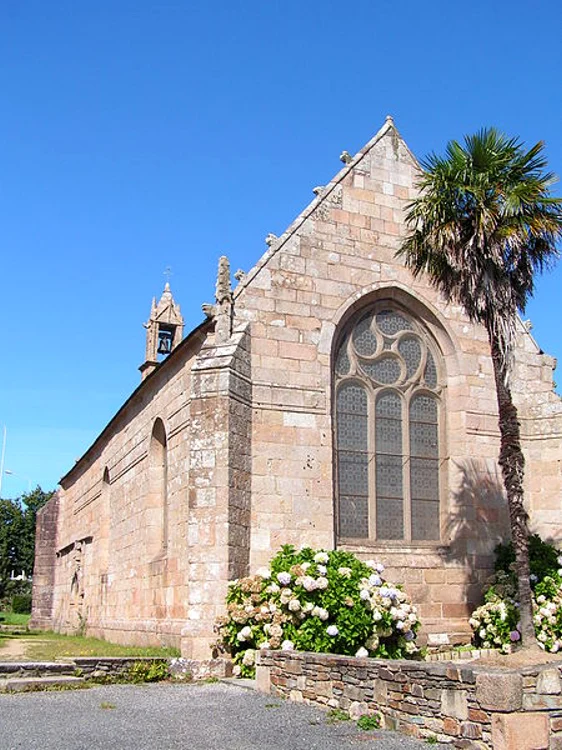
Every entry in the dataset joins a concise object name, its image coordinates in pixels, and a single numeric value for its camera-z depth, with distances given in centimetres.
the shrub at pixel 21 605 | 6125
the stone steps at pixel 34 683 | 1145
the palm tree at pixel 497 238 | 1257
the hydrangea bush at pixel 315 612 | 1223
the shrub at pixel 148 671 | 1248
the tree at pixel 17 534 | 6944
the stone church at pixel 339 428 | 1411
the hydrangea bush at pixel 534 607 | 1435
